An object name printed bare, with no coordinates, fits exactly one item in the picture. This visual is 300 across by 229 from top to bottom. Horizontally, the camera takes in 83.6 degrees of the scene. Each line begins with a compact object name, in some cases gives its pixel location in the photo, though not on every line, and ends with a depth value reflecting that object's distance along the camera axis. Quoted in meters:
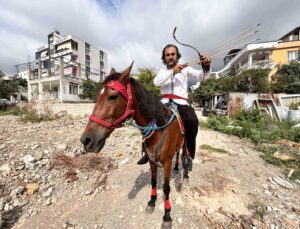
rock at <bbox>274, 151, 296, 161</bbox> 4.81
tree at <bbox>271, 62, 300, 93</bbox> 19.47
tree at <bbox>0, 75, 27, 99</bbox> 30.15
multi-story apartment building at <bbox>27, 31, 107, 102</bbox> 27.68
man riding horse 2.39
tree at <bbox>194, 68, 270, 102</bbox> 20.58
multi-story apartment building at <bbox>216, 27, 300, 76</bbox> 25.42
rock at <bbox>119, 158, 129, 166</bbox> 4.53
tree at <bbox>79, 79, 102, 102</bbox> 28.99
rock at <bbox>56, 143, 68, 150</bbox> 5.31
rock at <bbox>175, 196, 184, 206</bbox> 2.89
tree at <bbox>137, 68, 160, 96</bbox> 21.80
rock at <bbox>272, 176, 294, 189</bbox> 3.45
